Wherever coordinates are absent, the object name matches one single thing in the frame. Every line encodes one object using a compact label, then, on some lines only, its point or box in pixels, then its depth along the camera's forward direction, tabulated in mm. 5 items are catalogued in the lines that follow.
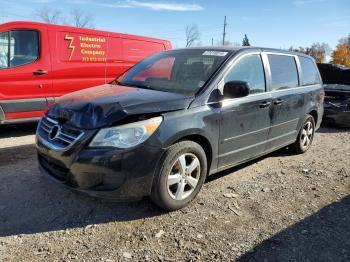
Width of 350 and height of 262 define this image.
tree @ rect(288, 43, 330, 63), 72312
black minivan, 3090
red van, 6113
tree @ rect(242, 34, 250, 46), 63591
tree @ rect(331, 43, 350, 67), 66312
